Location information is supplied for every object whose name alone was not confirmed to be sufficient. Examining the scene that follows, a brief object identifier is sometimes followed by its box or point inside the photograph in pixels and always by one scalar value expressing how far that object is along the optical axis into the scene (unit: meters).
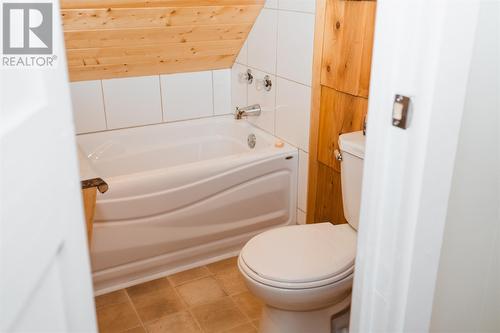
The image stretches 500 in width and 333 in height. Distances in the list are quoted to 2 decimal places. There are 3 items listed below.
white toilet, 1.73
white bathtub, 2.32
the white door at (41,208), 0.58
